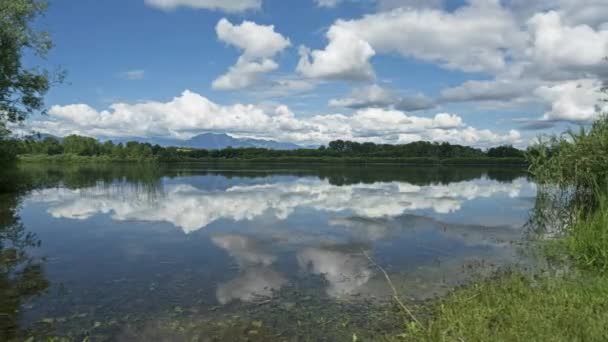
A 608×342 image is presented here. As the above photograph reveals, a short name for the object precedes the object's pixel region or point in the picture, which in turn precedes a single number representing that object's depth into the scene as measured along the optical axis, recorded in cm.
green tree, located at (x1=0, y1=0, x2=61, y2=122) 2489
